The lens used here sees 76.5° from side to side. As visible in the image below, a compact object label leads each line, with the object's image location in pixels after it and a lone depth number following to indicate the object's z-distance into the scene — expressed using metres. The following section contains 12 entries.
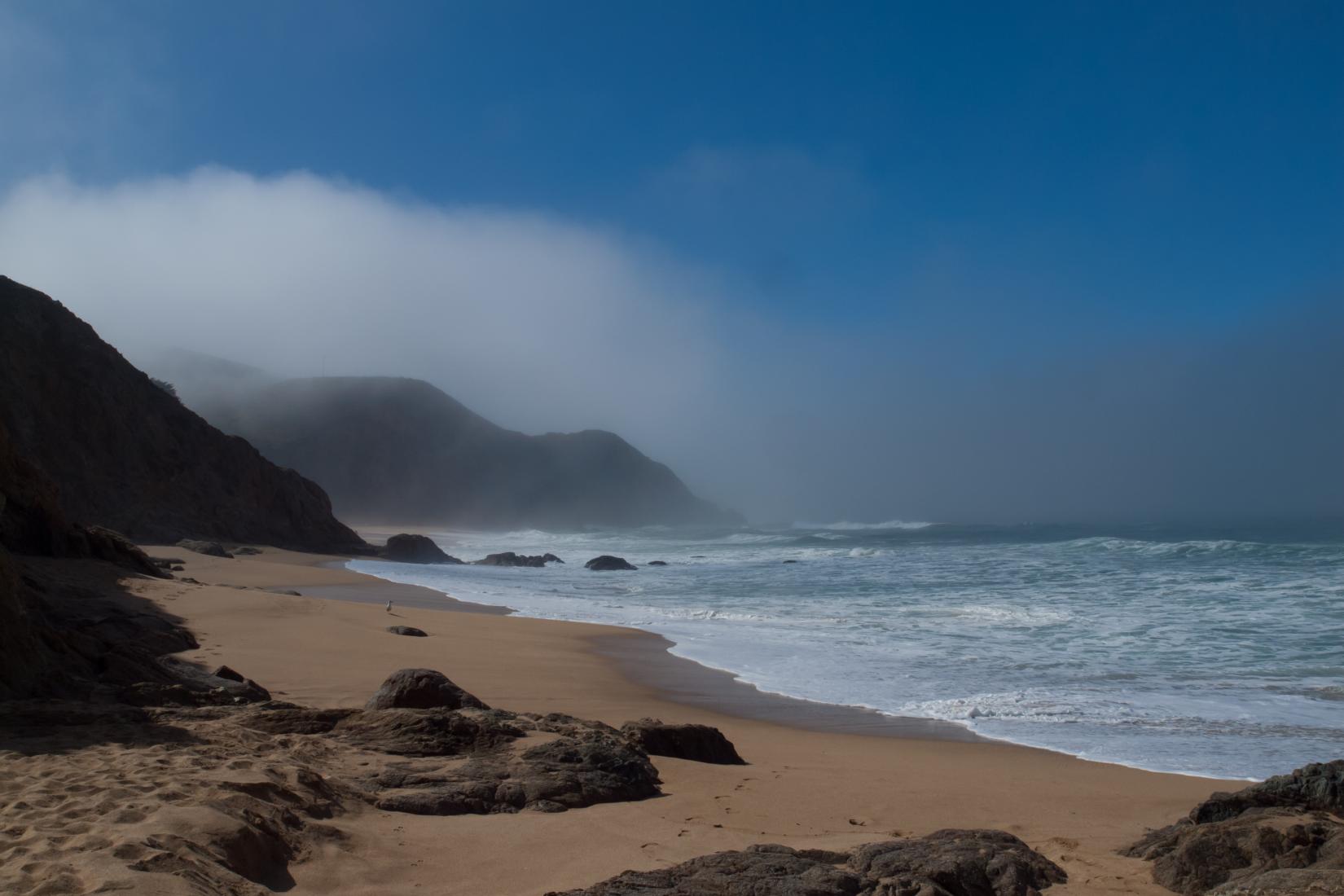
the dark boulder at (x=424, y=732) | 5.29
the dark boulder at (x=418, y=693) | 6.16
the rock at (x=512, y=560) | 35.16
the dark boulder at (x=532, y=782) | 4.44
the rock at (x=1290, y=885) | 3.09
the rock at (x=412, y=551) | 35.72
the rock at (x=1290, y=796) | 4.41
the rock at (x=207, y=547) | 25.39
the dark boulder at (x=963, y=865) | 3.56
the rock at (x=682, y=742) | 6.12
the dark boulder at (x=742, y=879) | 3.25
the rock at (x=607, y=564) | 32.84
